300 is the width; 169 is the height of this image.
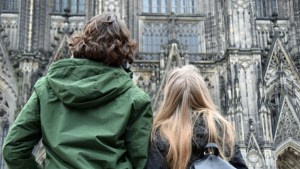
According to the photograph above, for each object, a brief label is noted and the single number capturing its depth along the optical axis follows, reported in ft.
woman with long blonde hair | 9.46
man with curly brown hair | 8.85
